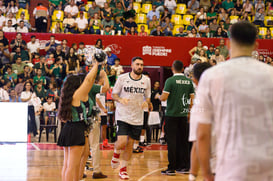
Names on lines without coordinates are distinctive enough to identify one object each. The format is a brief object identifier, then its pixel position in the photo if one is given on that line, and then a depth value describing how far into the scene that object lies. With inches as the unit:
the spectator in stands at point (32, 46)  557.2
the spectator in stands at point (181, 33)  627.2
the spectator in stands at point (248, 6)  716.0
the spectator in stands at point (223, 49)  585.3
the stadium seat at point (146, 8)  701.9
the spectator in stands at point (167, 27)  638.5
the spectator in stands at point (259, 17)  696.4
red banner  576.7
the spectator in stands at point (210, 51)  580.7
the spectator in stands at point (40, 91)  496.7
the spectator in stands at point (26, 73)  522.0
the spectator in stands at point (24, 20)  600.4
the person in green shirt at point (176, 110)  298.5
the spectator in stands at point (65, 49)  551.8
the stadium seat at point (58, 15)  640.4
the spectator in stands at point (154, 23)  652.1
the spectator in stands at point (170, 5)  697.0
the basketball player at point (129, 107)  273.8
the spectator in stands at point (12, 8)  627.1
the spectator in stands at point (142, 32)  612.1
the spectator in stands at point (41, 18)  609.0
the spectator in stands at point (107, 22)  622.2
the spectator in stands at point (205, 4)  713.6
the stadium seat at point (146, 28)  659.4
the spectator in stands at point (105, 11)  639.9
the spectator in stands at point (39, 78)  519.2
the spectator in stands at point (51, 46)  555.2
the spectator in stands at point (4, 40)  542.0
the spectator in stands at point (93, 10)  651.5
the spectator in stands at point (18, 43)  545.3
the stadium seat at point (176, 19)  681.1
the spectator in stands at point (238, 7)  714.0
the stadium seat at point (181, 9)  706.8
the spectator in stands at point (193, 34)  626.5
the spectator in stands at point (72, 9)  641.0
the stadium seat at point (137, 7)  698.2
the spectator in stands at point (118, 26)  622.2
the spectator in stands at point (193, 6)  713.6
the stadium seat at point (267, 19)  708.7
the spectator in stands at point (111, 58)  556.7
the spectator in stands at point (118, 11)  653.3
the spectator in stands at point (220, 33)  629.6
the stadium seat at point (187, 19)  685.3
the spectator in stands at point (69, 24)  609.4
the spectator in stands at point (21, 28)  580.7
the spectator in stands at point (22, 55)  541.6
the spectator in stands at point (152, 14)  669.9
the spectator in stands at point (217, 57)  569.0
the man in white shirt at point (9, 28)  579.2
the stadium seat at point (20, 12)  635.5
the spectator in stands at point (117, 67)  535.8
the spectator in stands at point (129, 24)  631.8
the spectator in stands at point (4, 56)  536.7
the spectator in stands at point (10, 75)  517.0
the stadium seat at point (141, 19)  679.1
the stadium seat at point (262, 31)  685.3
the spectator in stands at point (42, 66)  533.0
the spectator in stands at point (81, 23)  622.2
